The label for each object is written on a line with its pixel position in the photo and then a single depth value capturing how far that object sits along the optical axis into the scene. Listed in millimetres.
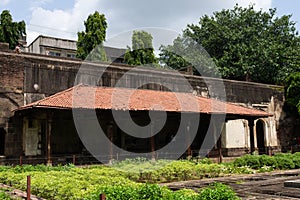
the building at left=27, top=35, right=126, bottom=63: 36125
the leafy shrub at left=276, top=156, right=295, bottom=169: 17781
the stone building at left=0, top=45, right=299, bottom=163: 17125
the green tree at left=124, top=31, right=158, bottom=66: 32531
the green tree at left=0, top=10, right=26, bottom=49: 29409
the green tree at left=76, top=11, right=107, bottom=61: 29797
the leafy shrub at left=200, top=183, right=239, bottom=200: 5910
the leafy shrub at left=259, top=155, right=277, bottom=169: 17641
